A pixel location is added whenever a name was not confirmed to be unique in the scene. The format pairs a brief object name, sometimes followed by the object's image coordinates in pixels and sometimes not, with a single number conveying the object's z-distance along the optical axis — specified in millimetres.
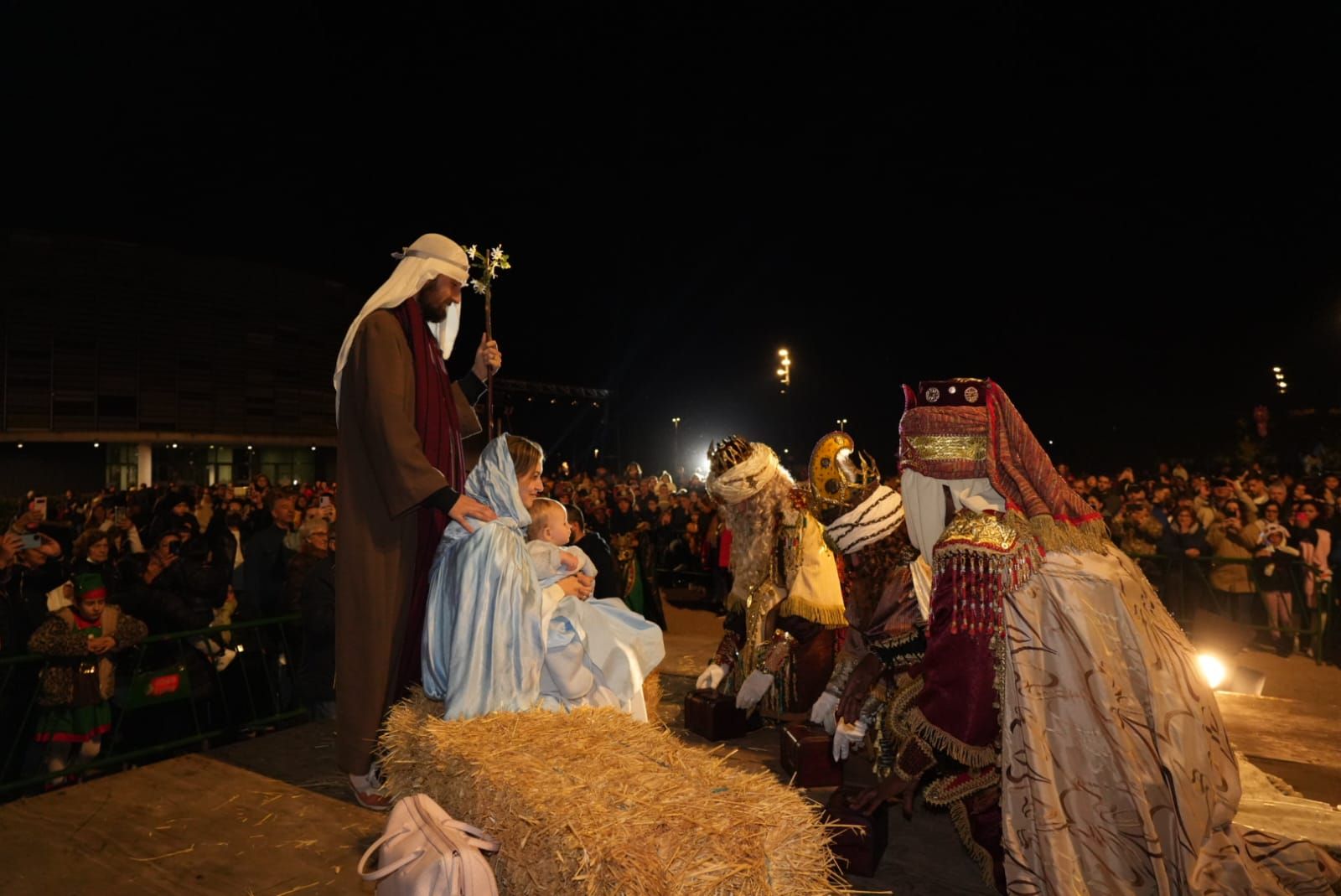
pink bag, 2488
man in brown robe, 3783
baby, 4355
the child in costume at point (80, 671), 4980
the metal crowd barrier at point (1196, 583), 9336
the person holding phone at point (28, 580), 5465
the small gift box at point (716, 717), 5695
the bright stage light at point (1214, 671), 7371
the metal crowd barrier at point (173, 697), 4910
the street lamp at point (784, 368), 24828
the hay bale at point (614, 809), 2240
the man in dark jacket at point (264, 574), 7453
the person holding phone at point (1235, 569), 9500
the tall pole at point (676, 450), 56372
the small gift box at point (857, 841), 3590
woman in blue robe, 3596
